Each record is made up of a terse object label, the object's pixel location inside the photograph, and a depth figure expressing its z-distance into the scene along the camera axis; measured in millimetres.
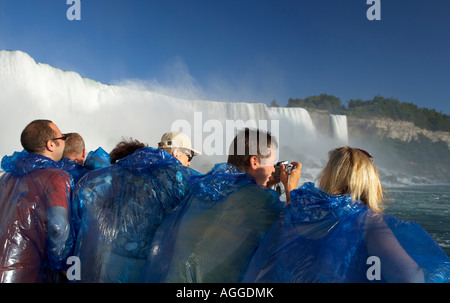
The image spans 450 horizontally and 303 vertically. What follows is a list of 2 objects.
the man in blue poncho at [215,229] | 1328
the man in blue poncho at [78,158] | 2340
